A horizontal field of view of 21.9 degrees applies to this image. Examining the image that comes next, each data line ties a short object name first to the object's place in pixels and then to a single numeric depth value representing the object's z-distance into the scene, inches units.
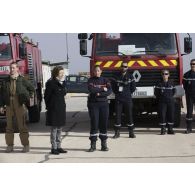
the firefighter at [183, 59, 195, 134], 468.4
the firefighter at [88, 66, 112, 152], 374.0
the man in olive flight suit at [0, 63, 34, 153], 377.1
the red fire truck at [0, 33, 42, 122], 498.6
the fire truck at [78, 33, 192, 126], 484.1
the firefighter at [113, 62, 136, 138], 443.8
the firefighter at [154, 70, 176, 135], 464.4
